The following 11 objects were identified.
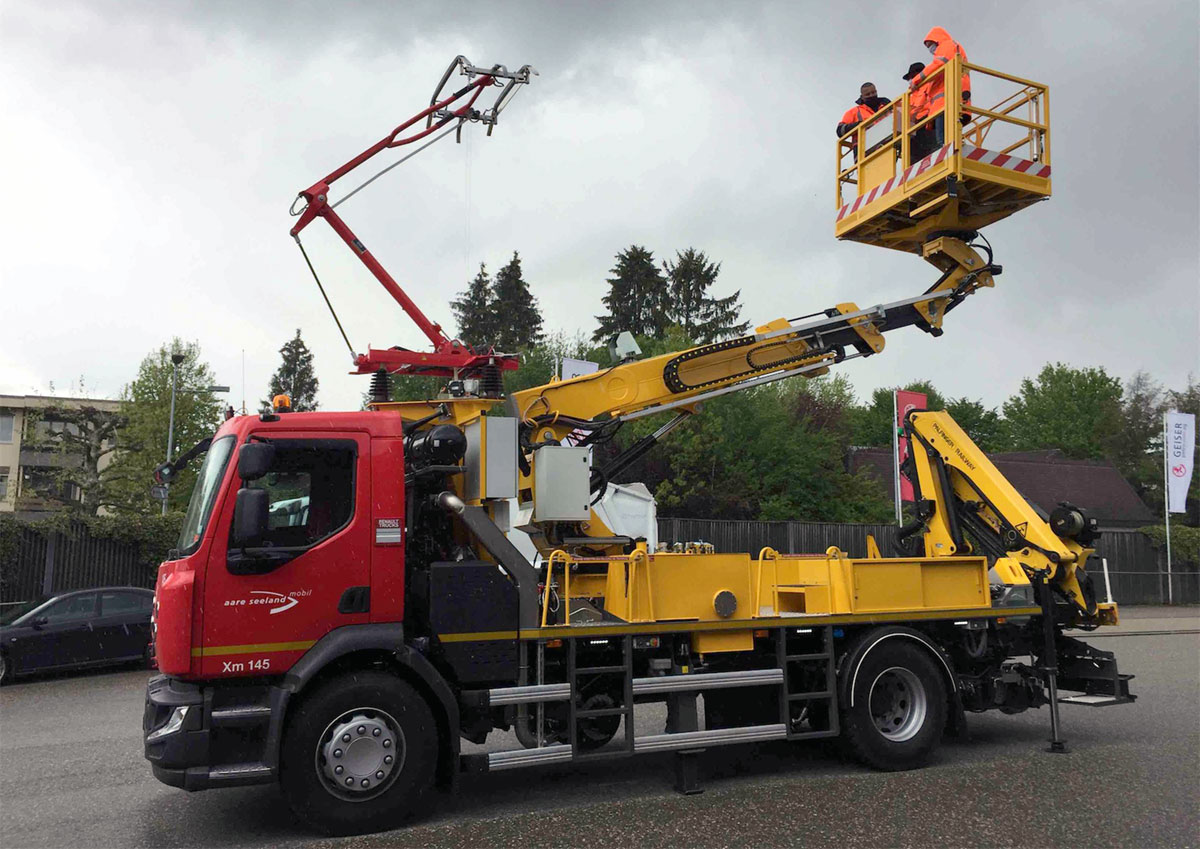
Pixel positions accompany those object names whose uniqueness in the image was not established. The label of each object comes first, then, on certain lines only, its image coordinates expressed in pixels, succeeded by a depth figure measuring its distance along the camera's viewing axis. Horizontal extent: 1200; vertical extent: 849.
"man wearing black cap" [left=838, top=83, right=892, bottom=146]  9.87
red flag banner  10.27
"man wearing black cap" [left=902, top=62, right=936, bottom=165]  9.00
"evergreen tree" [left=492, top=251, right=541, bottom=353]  52.22
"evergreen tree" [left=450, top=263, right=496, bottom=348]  52.38
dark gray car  13.62
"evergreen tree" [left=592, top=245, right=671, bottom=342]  49.88
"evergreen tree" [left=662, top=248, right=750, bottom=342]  49.62
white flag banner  28.80
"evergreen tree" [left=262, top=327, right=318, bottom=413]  66.00
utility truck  6.19
